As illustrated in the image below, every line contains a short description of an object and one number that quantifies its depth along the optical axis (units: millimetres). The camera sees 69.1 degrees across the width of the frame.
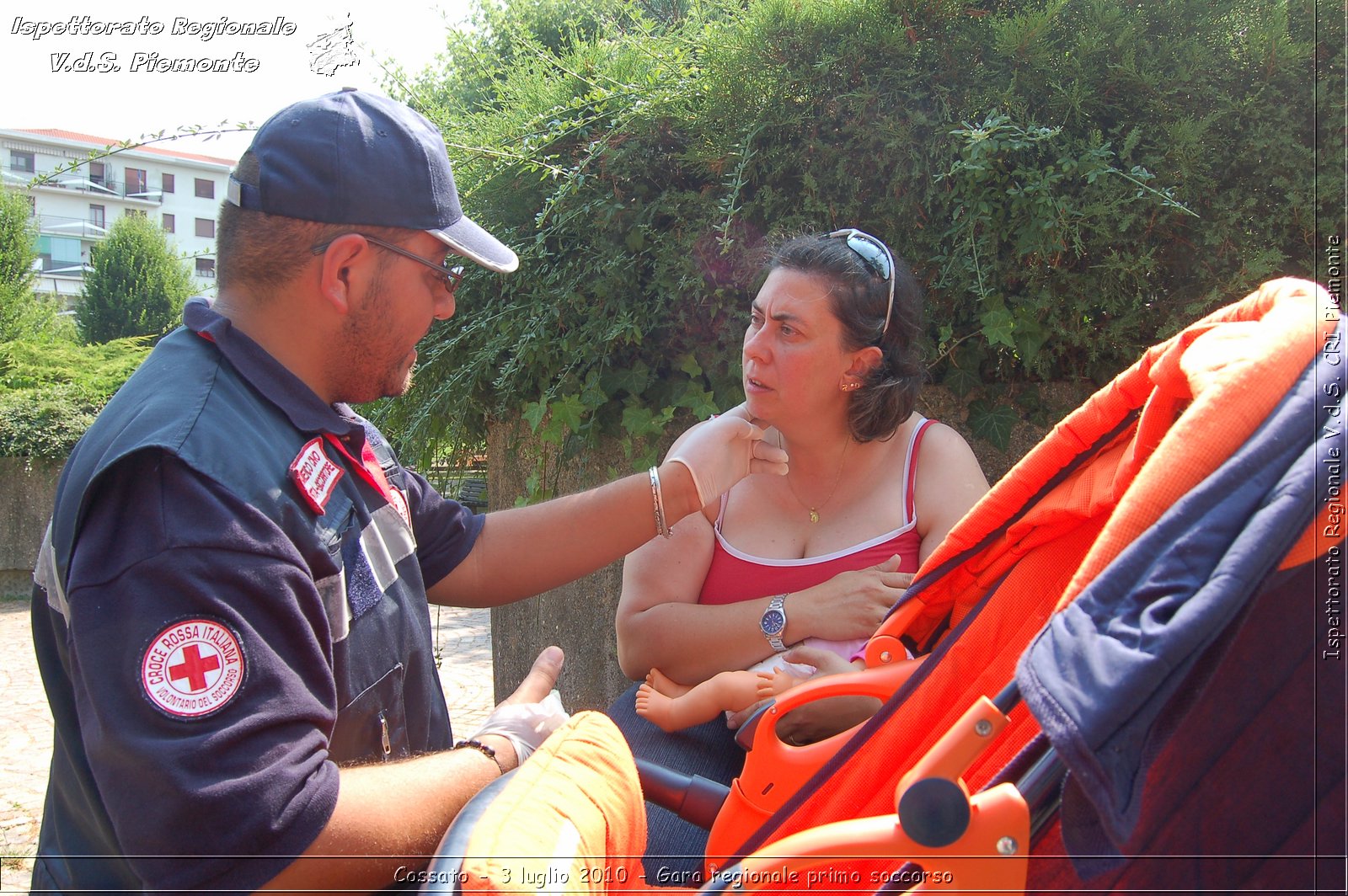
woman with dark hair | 2607
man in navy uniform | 1277
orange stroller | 968
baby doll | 2361
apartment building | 40438
